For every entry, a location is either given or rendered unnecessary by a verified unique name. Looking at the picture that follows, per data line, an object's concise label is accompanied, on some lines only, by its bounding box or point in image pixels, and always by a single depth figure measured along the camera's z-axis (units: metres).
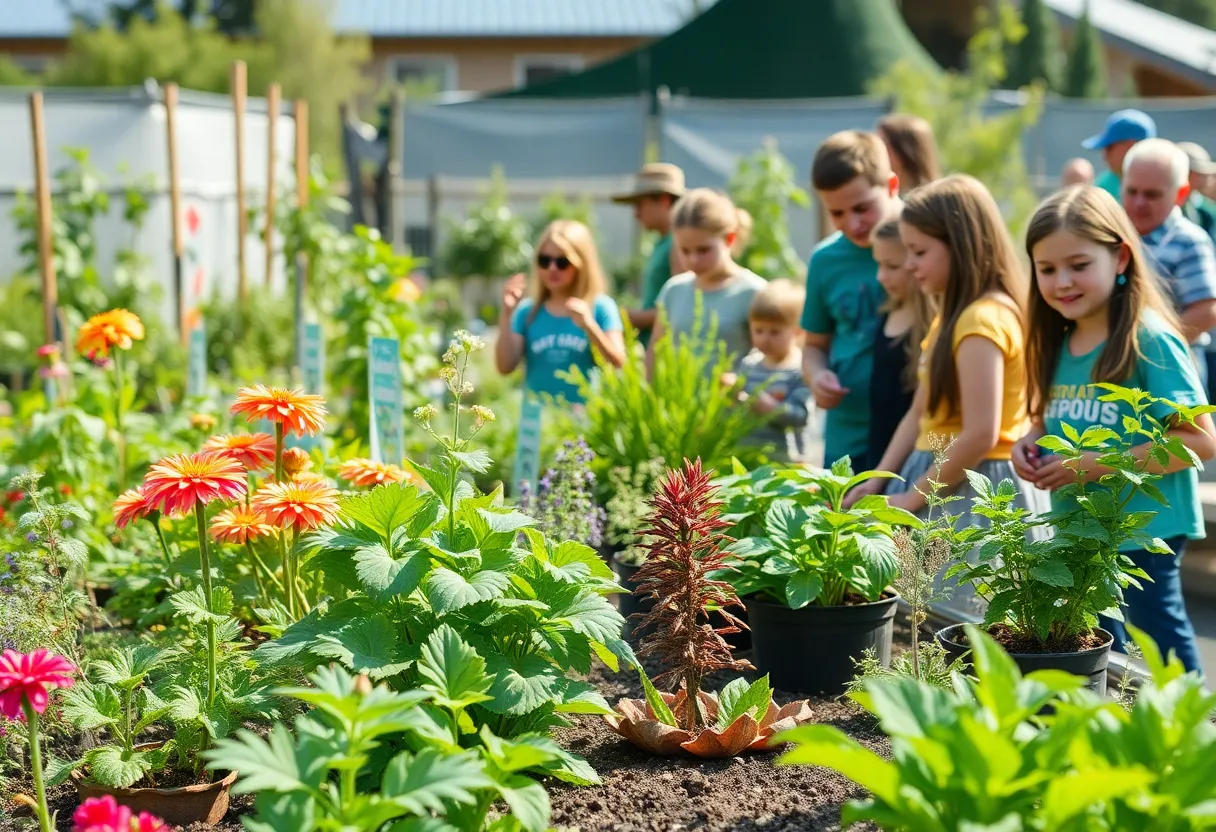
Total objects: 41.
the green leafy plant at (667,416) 3.58
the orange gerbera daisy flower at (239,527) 2.43
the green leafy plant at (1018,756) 1.24
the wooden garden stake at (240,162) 7.48
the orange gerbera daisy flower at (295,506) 2.20
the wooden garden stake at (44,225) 6.24
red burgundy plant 2.13
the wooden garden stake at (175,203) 7.17
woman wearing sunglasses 4.48
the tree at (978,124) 9.77
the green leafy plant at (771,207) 8.42
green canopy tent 12.94
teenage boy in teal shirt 3.68
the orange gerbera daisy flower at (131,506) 2.23
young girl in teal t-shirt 2.65
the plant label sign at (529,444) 3.46
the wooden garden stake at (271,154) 7.26
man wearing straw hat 5.14
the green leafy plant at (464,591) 1.92
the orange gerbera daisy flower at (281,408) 2.34
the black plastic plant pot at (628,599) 3.12
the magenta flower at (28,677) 1.63
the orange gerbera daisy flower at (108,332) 3.54
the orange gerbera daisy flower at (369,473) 2.58
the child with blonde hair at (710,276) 4.20
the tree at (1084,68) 25.27
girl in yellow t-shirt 2.92
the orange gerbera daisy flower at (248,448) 2.45
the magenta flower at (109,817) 1.43
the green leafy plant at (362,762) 1.38
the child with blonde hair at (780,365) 3.98
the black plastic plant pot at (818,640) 2.48
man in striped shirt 3.93
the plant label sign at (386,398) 3.38
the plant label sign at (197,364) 4.98
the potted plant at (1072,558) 2.03
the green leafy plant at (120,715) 2.01
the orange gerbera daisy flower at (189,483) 2.08
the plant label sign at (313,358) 4.61
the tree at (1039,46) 26.58
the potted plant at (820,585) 2.39
